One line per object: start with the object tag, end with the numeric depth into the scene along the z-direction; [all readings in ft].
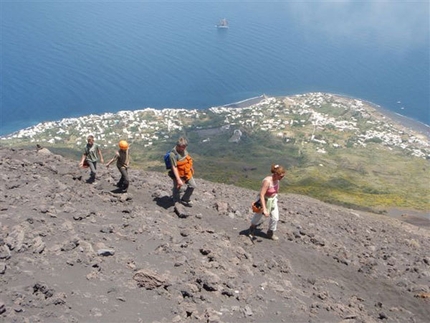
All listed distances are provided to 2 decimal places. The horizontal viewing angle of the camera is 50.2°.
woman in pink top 38.47
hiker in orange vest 41.24
